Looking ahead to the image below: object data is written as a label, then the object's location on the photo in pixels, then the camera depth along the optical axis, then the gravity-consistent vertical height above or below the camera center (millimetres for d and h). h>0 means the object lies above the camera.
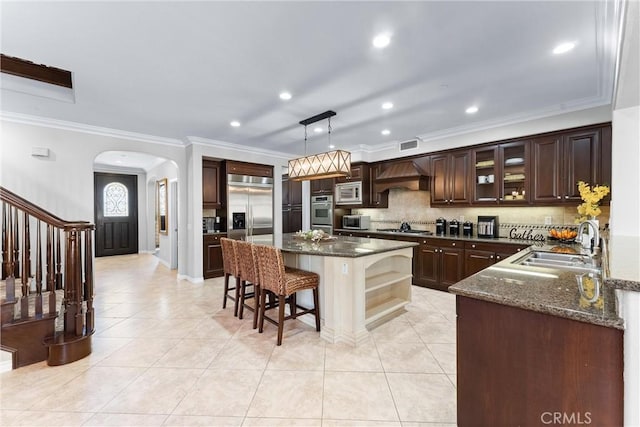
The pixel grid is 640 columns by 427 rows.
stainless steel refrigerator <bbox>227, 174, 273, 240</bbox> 5609 +97
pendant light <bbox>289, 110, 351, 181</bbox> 3557 +613
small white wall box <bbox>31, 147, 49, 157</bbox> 3967 +867
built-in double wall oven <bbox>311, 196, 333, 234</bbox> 6418 -71
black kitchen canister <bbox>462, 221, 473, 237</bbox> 4648 -335
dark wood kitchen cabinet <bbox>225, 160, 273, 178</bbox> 5559 +873
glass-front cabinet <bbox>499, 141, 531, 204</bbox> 4039 +553
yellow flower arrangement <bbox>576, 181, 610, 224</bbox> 2770 +79
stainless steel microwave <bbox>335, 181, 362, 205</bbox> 5981 +369
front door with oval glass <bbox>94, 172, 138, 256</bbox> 7906 -44
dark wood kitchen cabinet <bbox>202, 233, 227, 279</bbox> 5332 -874
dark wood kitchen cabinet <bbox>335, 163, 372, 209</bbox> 5969 +659
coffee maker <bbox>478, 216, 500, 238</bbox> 4402 -288
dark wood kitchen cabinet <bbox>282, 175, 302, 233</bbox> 7324 +110
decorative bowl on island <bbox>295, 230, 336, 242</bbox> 3779 -363
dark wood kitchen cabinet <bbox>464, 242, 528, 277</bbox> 3832 -637
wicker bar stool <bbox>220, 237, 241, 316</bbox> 3434 -678
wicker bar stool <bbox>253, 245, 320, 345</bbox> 2725 -708
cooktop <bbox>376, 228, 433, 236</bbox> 5158 -423
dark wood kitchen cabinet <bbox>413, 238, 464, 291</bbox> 4328 -872
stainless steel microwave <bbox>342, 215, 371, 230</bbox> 5992 -265
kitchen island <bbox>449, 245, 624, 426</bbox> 1107 -638
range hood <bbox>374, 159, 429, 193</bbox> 5095 +636
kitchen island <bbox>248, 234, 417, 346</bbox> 2828 -807
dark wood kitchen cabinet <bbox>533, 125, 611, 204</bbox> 3438 +595
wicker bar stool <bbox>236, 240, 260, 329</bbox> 3083 -676
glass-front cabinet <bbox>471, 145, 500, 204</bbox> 4309 +552
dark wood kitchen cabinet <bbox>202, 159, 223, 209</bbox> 5422 +518
